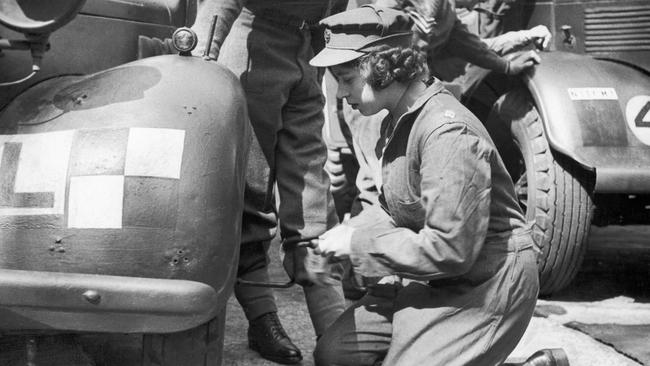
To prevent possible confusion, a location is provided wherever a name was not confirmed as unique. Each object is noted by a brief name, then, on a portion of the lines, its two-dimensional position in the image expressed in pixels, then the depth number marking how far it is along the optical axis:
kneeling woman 2.79
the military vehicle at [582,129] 4.85
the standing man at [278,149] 3.81
